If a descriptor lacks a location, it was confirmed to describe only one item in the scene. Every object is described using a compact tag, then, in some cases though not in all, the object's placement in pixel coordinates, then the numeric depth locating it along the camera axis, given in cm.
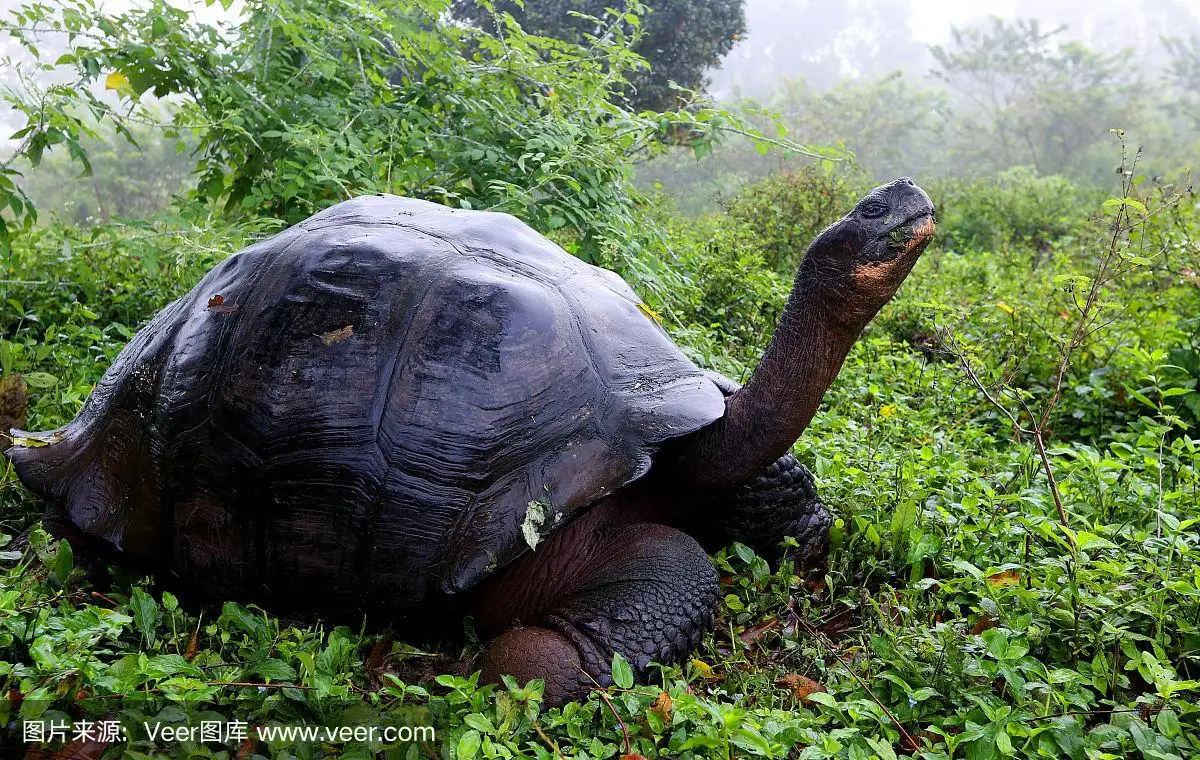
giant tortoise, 226
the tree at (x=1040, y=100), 3095
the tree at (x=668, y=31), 1445
